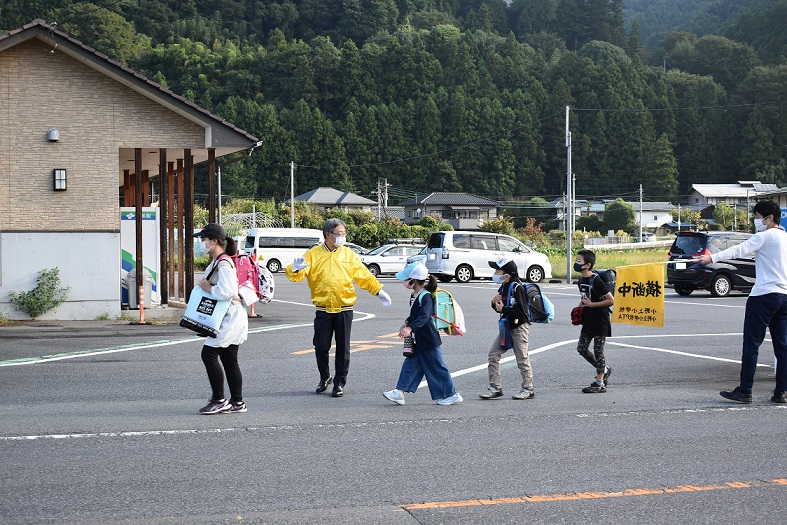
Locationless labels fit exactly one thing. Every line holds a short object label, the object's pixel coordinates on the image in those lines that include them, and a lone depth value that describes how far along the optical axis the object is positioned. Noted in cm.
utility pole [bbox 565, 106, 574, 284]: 3538
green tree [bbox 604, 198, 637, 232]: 10112
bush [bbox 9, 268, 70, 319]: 1762
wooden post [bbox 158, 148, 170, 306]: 1950
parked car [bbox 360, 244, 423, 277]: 4062
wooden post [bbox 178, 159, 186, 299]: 2159
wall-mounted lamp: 1806
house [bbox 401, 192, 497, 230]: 10181
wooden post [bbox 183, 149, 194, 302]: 1952
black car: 2584
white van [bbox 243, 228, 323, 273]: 4606
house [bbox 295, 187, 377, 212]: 9659
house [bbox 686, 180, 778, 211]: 11256
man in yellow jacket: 934
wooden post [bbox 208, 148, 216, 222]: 1943
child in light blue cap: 880
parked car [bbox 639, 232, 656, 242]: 9185
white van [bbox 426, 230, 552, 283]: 3484
